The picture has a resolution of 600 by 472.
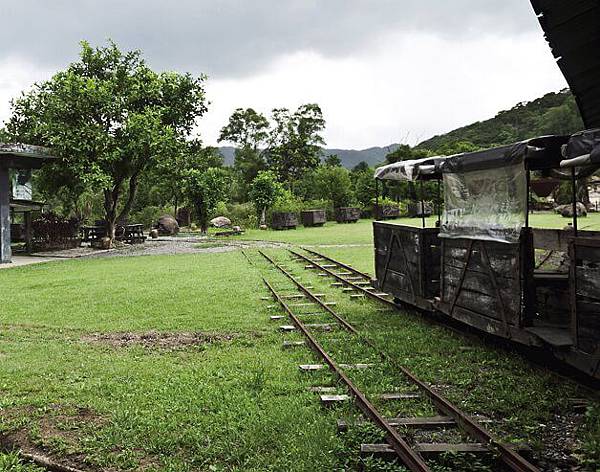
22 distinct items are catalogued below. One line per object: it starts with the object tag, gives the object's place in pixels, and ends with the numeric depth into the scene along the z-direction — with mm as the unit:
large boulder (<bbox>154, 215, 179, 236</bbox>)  38375
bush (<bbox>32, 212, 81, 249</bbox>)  27703
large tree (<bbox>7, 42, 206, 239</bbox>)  23906
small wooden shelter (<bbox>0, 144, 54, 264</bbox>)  21350
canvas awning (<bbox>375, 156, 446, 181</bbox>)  9000
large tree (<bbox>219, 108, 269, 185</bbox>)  60125
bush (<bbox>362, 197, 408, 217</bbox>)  42784
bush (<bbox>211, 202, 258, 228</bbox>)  41656
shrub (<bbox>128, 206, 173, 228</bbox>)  43219
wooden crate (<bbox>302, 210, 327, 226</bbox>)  40469
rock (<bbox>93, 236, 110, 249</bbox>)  27484
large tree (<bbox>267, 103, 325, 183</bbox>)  59438
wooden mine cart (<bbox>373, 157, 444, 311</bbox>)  8930
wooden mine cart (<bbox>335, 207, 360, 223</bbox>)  43656
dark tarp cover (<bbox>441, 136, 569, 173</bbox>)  6137
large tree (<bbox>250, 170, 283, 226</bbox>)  40250
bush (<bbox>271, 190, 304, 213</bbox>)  40438
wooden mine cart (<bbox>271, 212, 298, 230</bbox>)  39094
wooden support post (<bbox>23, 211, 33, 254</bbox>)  25750
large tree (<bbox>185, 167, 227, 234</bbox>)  35000
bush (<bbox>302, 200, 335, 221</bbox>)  44781
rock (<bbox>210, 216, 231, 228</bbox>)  42562
